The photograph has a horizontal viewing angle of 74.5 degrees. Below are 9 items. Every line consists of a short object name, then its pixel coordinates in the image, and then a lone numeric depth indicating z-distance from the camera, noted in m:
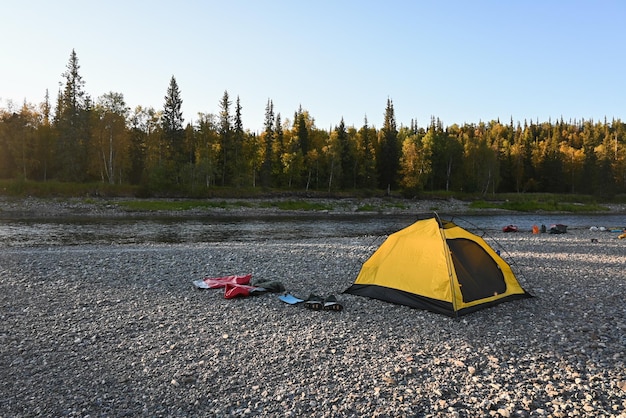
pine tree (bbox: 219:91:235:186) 68.56
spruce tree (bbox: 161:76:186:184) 62.64
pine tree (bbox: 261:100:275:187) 71.06
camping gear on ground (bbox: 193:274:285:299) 10.34
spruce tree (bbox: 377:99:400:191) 80.00
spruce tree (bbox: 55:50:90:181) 57.34
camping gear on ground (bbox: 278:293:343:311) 9.20
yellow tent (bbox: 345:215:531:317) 9.18
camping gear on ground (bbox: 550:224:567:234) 29.26
